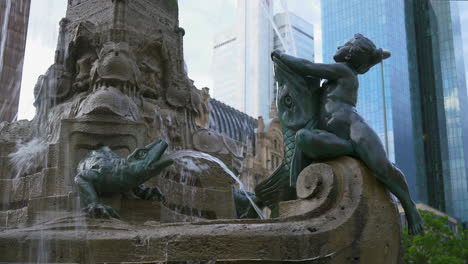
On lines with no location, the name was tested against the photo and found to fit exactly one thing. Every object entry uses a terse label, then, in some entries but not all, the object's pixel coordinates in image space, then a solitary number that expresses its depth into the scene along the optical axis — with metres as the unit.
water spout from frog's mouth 9.76
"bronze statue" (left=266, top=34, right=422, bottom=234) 6.14
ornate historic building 65.69
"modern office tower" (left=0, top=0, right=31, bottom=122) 31.39
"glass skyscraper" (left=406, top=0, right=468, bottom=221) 82.12
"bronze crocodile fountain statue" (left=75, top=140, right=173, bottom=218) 7.97
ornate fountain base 5.34
